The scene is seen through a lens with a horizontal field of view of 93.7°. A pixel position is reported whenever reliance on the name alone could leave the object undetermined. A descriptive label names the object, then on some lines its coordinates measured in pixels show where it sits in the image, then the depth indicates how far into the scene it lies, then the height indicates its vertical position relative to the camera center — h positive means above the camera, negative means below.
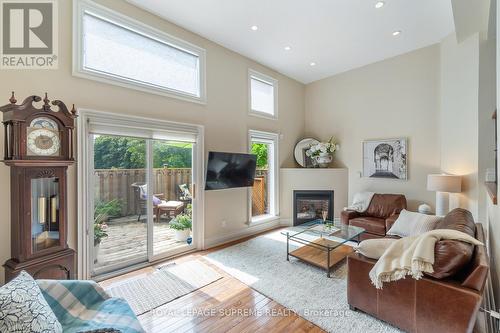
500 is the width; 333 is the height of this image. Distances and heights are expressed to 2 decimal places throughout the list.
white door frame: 2.72 -0.06
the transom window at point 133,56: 2.83 +1.54
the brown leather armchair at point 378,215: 3.89 -0.92
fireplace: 5.34 -0.91
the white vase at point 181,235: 3.85 -1.15
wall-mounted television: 3.89 -0.08
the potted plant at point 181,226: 3.82 -0.99
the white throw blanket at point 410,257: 1.74 -0.72
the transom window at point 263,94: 4.93 +1.57
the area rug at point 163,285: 2.50 -1.43
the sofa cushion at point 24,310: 1.18 -0.77
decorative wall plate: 5.74 +0.35
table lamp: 3.52 -0.34
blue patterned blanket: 1.47 -1.00
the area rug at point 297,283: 2.16 -1.43
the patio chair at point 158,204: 3.36 -0.59
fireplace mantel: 5.26 -0.41
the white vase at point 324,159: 5.42 +0.15
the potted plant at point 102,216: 2.99 -0.66
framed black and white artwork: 4.54 +0.14
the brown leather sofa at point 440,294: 1.65 -1.00
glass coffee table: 3.23 -1.14
